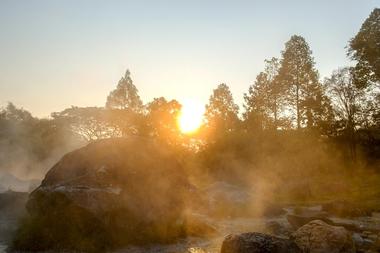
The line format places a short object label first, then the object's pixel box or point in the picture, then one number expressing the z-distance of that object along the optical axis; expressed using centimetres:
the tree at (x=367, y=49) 4806
